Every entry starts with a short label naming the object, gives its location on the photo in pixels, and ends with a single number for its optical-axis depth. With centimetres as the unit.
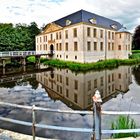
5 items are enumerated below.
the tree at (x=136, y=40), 3519
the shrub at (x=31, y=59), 2807
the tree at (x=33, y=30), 3265
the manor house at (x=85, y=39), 2017
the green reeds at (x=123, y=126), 331
